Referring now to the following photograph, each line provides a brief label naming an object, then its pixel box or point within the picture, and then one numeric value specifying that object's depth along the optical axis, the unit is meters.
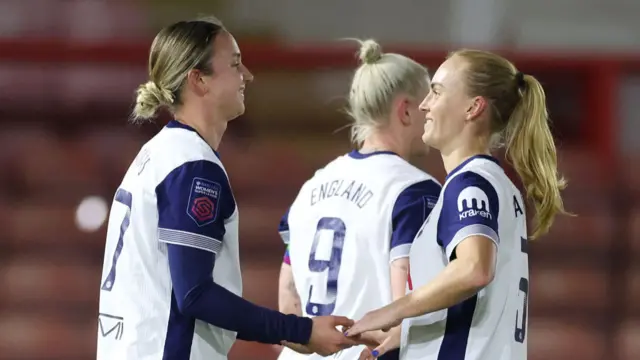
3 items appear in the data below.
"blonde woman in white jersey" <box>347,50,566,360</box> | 16.65
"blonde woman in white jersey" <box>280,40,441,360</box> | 17.19
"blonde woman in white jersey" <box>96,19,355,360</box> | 16.72
